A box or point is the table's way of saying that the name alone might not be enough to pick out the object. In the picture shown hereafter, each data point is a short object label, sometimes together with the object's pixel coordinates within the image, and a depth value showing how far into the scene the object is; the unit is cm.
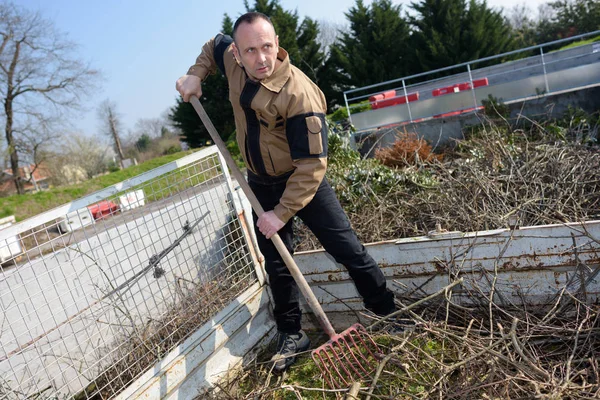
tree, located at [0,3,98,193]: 2178
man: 264
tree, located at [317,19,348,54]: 4134
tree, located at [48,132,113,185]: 2939
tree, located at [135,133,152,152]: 5448
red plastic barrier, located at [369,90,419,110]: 1125
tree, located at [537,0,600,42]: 2827
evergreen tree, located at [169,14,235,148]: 2409
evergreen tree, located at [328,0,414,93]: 2592
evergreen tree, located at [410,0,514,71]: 2552
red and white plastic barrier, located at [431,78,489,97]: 1096
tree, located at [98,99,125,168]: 4797
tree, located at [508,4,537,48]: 3087
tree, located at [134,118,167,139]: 5853
